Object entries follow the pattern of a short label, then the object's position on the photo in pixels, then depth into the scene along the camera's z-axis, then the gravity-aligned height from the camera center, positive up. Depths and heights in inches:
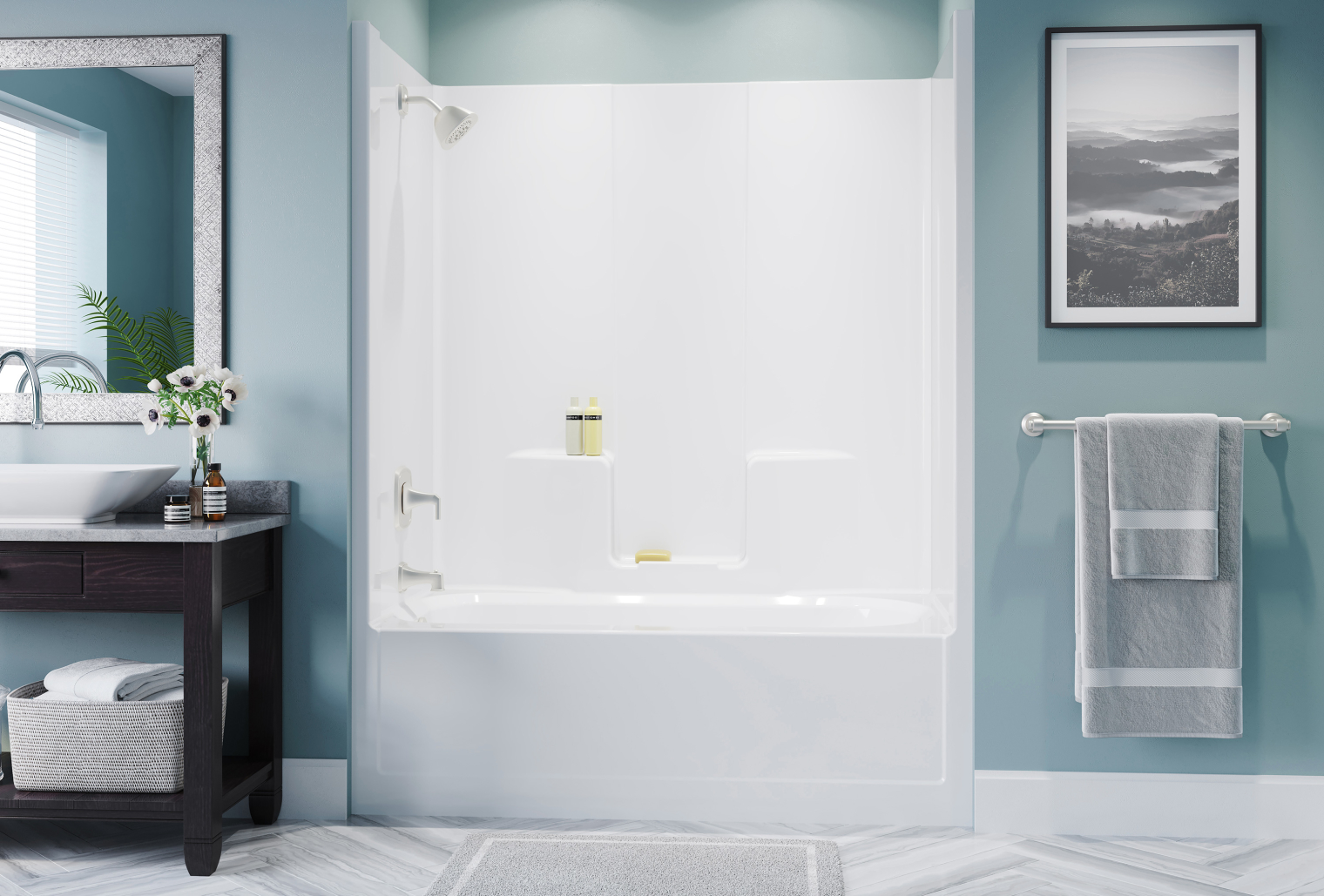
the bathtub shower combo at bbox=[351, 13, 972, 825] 105.5 +10.6
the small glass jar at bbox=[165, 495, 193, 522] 77.0 -5.7
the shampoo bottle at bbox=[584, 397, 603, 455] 108.8 +1.3
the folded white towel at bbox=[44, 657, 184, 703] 76.8 -20.0
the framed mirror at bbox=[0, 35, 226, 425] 87.4 +21.4
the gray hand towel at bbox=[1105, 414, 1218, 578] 79.6 -4.5
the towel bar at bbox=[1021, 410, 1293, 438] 81.3 +1.5
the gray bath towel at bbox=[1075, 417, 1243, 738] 80.2 -16.9
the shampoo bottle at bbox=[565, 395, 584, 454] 108.7 +1.5
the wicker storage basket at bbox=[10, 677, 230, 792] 75.7 -24.9
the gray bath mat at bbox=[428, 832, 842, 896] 73.8 -35.5
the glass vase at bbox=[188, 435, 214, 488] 81.7 -1.2
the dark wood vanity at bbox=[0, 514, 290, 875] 73.5 -12.3
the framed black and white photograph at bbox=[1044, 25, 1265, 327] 82.4 +23.5
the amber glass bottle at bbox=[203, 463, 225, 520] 79.8 -4.6
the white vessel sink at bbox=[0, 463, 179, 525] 74.4 -4.0
